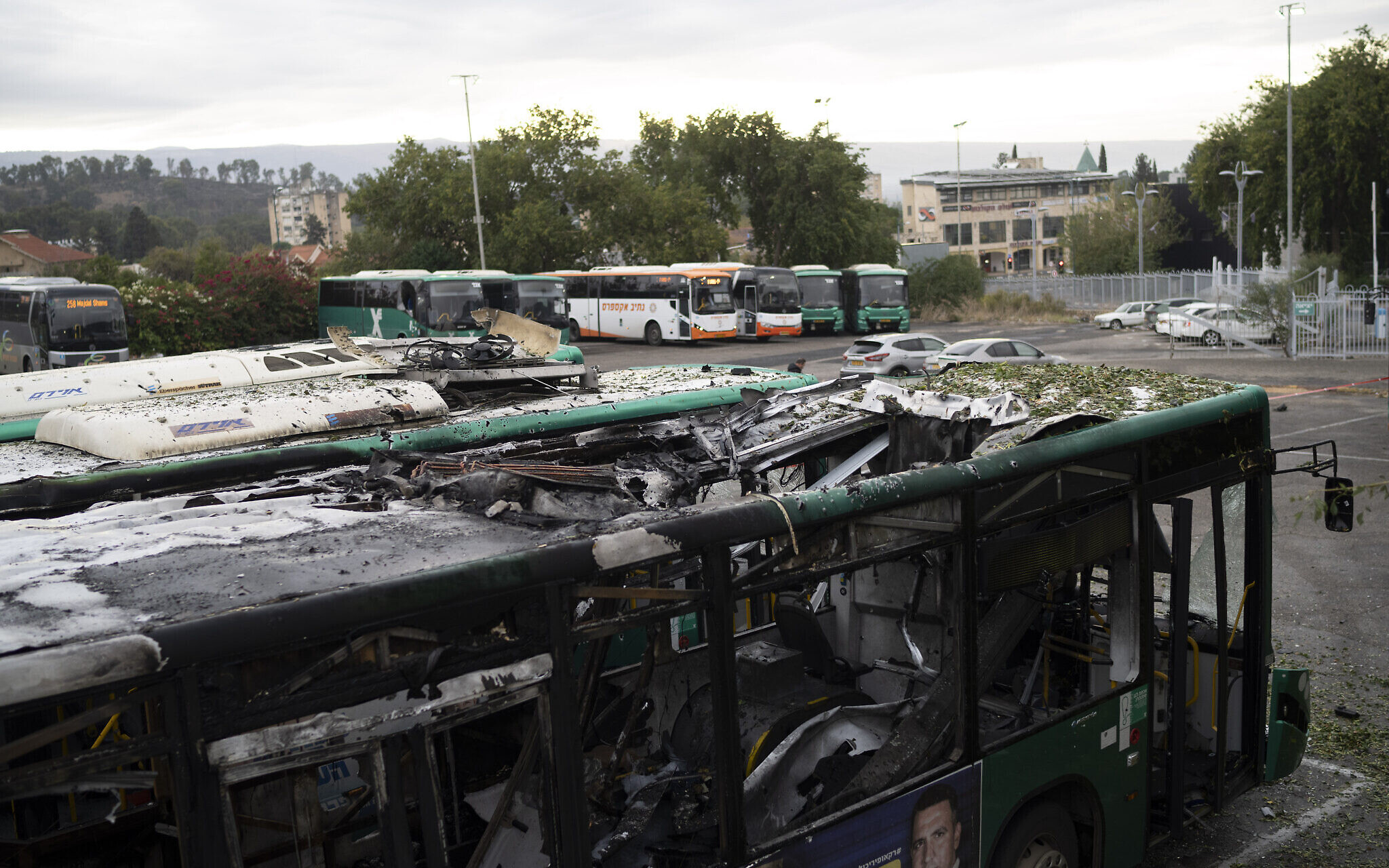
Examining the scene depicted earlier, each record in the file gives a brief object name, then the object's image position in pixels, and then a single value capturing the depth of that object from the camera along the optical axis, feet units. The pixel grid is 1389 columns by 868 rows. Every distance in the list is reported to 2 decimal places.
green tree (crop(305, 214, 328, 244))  504.22
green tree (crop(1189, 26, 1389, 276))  134.21
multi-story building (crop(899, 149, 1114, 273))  364.38
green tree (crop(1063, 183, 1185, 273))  235.81
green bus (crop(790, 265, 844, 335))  147.84
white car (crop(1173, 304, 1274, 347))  113.91
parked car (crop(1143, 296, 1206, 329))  153.48
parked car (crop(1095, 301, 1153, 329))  159.22
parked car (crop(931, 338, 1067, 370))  88.99
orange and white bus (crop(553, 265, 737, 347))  132.87
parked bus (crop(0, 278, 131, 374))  98.07
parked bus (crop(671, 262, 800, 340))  138.31
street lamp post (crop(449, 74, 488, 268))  160.15
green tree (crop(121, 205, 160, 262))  389.80
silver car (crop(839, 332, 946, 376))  94.22
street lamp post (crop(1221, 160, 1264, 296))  136.21
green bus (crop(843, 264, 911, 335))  147.95
